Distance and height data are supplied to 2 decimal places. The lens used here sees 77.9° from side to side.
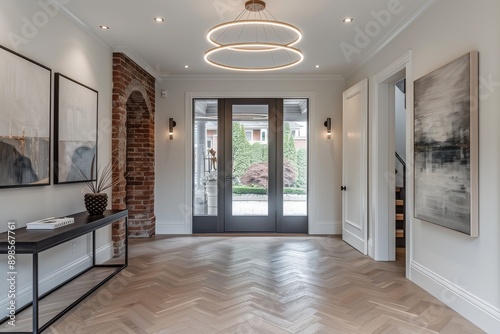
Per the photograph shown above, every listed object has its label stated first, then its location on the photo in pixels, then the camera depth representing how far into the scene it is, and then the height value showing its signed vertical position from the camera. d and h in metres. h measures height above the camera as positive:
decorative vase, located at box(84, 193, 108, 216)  3.30 -0.39
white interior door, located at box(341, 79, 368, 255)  4.43 +0.00
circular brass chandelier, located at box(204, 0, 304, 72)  3.02 +1.64
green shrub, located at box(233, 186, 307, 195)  5.69 -0.42
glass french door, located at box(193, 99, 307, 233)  5.67 +0.06
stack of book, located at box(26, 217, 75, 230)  2.51 -0.47
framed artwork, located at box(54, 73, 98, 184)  3.09 +0.40
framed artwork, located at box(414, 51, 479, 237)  2.40 +0.19
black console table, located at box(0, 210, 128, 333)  2.12 -0.54
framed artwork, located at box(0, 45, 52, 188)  2.42 +0.40
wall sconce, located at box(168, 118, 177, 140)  5.54 +0.73
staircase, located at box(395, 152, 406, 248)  4.74 -0.73
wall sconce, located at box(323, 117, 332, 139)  5.54 +0.73
